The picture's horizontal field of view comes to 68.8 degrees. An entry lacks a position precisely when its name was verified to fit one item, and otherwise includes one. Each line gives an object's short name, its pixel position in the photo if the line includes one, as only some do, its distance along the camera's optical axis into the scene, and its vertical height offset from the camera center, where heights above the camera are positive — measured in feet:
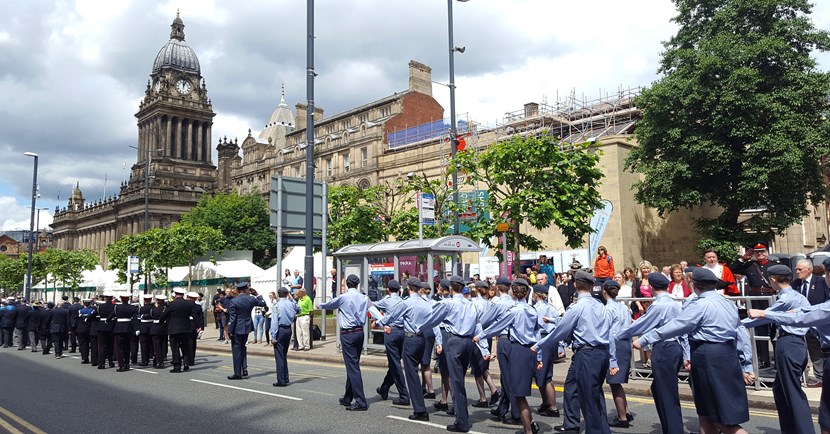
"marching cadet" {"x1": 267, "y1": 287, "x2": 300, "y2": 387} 38.22 -3.59
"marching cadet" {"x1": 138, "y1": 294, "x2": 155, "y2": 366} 51.29 -3.62
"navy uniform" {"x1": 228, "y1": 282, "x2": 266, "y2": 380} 41.73 -3.69
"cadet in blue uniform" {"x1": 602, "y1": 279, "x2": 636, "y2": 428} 24.67 -3.93
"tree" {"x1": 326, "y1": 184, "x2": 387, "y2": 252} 91.40 +7.05
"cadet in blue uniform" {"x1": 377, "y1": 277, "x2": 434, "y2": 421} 28.02 -2.89
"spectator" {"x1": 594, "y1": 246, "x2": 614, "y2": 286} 51.11 +0.25
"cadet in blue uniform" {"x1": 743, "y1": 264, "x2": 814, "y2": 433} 19.86 -3.34
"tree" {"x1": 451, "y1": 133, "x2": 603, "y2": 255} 59.26 +8.81
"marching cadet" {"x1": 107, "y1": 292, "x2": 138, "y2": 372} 50.55 -4.26
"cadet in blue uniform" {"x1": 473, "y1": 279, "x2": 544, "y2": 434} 23.90 -2.87
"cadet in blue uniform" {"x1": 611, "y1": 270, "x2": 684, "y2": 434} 21.29 -3.18
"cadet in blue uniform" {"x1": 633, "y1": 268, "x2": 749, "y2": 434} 18.88 -2.72
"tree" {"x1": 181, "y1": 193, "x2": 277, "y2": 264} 197.26 +17.39
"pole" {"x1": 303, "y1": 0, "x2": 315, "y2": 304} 55.88 +7.31
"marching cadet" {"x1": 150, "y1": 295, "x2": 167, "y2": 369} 50.52 -4.81
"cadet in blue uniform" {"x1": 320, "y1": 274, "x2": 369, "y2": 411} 30.37 -3.09
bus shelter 49.14 +1.30
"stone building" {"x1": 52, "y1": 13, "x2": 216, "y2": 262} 317.83 +73.45
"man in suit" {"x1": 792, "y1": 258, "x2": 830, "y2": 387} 26.58 -1.07
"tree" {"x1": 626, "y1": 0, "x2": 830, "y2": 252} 83.82 +21.46
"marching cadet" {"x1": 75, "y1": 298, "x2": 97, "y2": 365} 55.77 -4.91
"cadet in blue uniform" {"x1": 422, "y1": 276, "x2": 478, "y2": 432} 25.80 -2.82
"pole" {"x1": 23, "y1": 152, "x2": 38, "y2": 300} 136.87 +9.75
